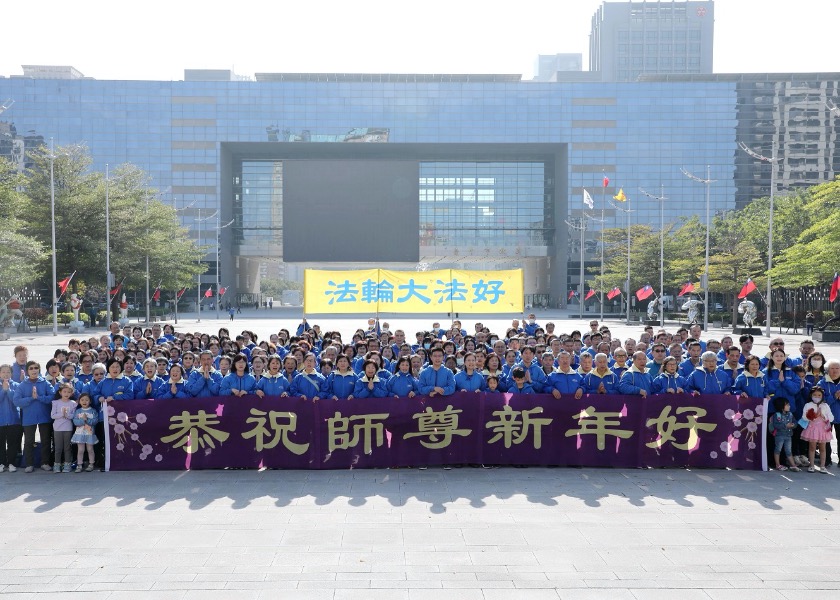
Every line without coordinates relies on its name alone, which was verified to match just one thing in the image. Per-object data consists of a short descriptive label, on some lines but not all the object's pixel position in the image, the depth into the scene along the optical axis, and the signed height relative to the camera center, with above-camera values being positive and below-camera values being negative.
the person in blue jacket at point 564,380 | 10.12 -1.13
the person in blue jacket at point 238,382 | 9.84 -1.15
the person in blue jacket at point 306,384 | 10.05 -1.19
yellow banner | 15.75 +0.18
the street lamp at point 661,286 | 46.12 +0.99
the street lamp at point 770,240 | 35.47 +2.98
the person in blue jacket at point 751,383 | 9.94 -1.13
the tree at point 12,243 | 31.05 +2.35
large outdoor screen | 82.19 +10.27
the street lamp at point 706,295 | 39.84 +0.36
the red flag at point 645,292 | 46.80 +0.56
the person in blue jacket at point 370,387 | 9.99 -1.22
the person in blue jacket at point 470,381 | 10.18 -1.15
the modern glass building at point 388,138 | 83.12 +19.83
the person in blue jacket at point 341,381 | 10.28 -1.18
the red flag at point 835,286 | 29.86 +0.63
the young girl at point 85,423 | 9.54 -1.67
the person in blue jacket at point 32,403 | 9.49 -1.41
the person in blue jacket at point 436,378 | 10.06 -1.11
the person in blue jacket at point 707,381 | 10.16 -1.13
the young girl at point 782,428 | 9.77 -1.72
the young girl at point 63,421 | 9.55 -1.65
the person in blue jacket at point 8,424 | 9.57 -1.69
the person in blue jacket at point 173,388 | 9.84 -1.24
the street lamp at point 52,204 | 35.78 +4.56
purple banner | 9.77 -1.82
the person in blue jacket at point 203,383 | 9.90 -1.17
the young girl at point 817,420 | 9.69 -1.59
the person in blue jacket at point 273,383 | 9.90 -1.17
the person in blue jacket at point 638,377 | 9.95 -1.07
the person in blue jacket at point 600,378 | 10.09 -1.10
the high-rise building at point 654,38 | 166.75 +61.55
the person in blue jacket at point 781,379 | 10.01 -1.08
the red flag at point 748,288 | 37.47 +0.69
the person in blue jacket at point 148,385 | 9.83 -1.20
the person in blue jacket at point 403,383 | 10.09 -1.18
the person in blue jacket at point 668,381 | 9.95 -1.12
